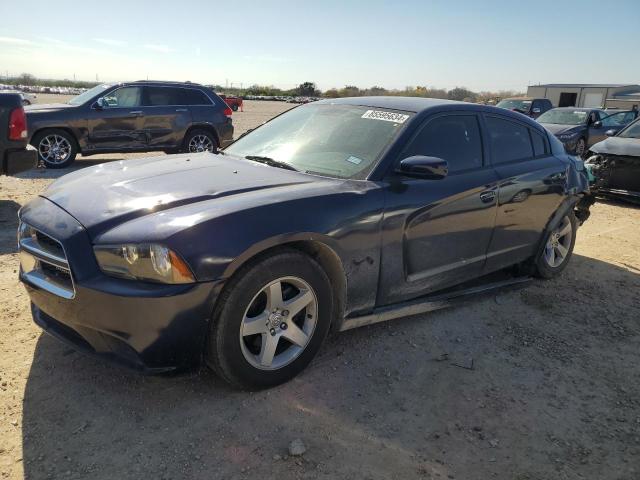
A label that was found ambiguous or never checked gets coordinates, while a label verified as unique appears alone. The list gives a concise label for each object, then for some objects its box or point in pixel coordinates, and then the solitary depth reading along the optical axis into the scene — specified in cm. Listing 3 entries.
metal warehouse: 5156
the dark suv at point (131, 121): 974
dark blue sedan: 253
